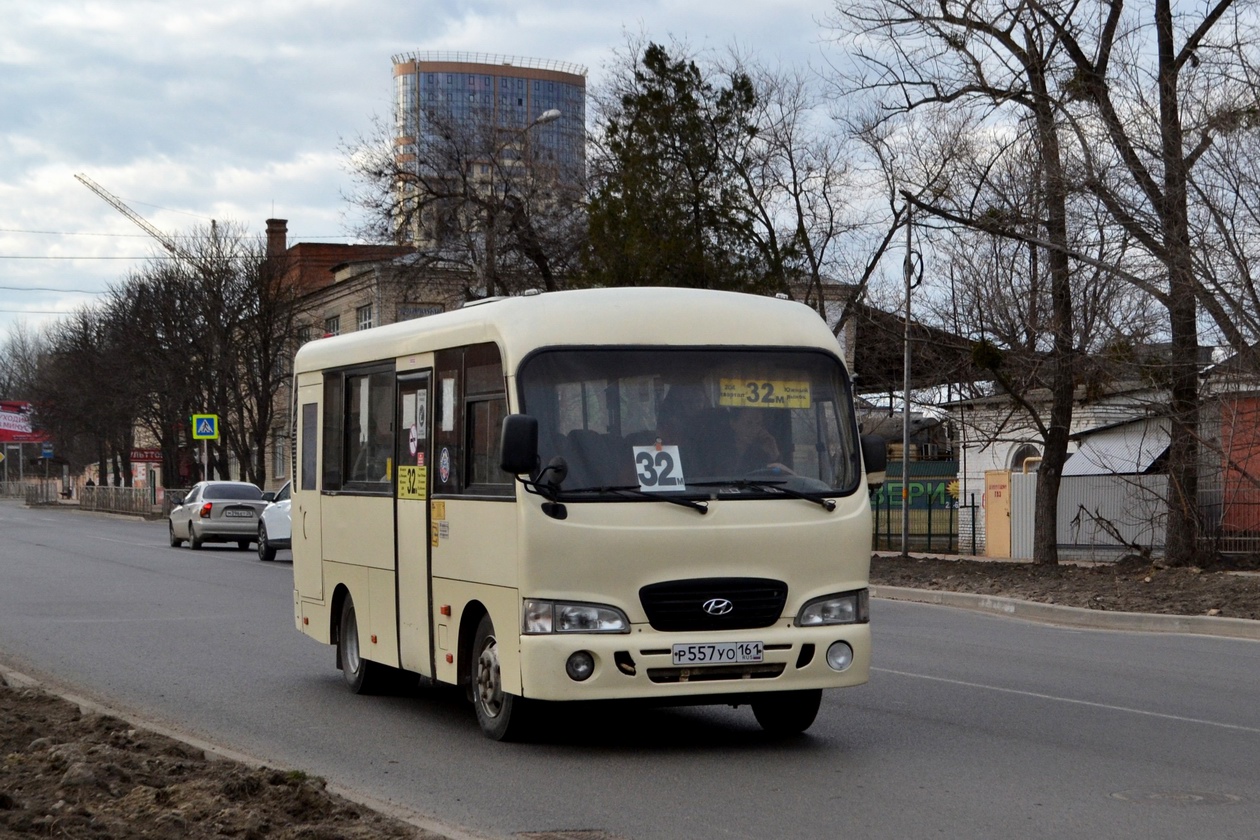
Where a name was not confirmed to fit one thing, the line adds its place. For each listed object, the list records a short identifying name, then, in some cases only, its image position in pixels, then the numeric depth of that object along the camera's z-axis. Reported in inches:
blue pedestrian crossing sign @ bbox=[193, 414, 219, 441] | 2401.6
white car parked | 1262.3
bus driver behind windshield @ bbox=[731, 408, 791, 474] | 365.4
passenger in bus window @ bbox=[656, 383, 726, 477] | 360.5
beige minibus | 345.7
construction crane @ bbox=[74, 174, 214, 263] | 2623.0
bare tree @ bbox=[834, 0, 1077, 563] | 928.3
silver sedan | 1473.9
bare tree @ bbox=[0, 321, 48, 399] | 5241.1
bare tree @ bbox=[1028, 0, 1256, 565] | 849.5
